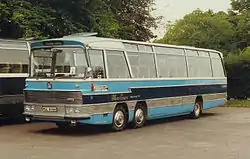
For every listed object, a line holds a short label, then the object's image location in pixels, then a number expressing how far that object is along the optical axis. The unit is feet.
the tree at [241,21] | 164.55
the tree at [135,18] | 96.48
